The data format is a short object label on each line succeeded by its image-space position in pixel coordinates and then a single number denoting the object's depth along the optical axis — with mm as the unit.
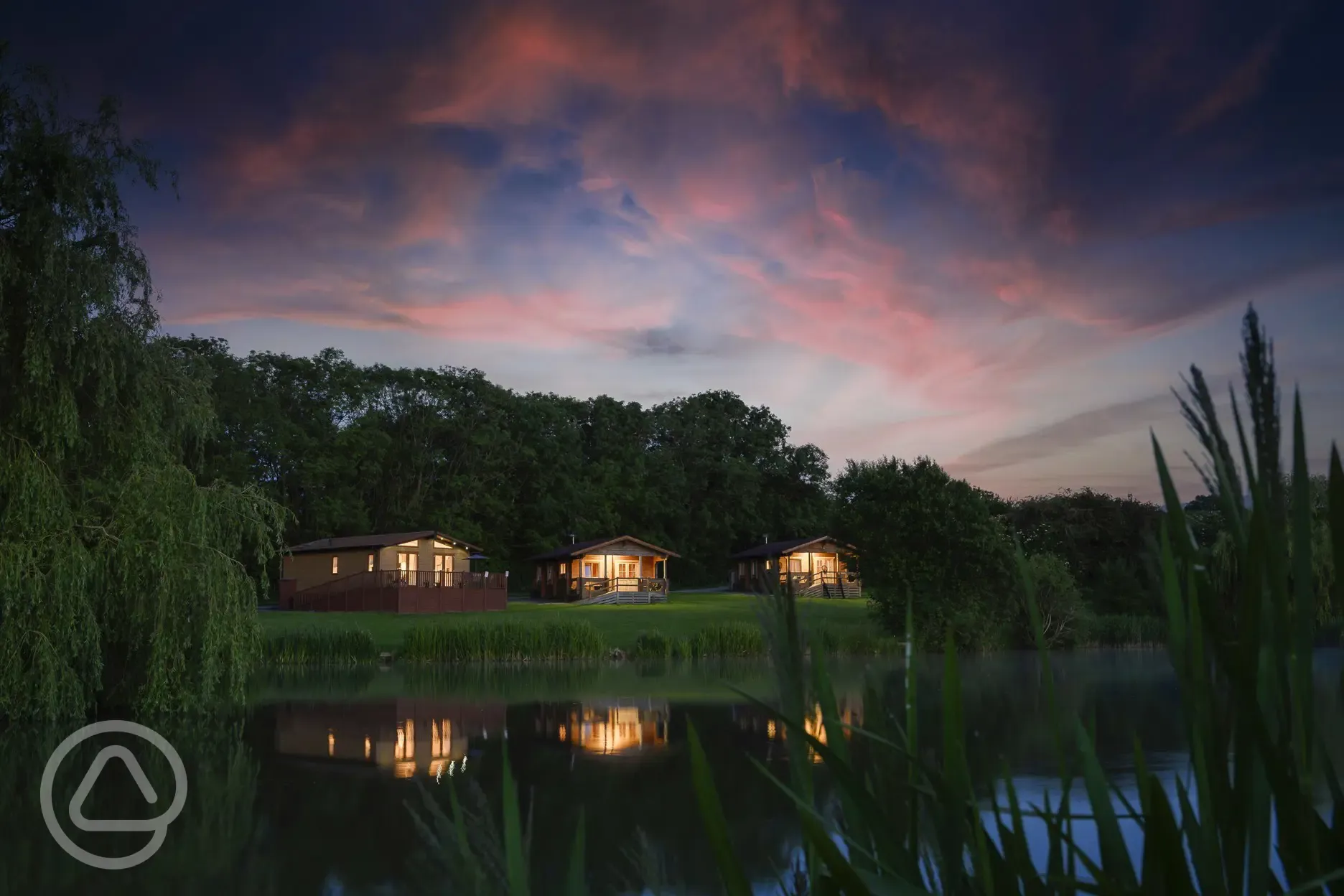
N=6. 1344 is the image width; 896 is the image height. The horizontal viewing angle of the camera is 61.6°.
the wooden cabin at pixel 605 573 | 49312
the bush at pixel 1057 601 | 30297
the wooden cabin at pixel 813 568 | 52688
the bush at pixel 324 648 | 26125
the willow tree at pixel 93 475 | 13250
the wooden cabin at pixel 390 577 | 40000
